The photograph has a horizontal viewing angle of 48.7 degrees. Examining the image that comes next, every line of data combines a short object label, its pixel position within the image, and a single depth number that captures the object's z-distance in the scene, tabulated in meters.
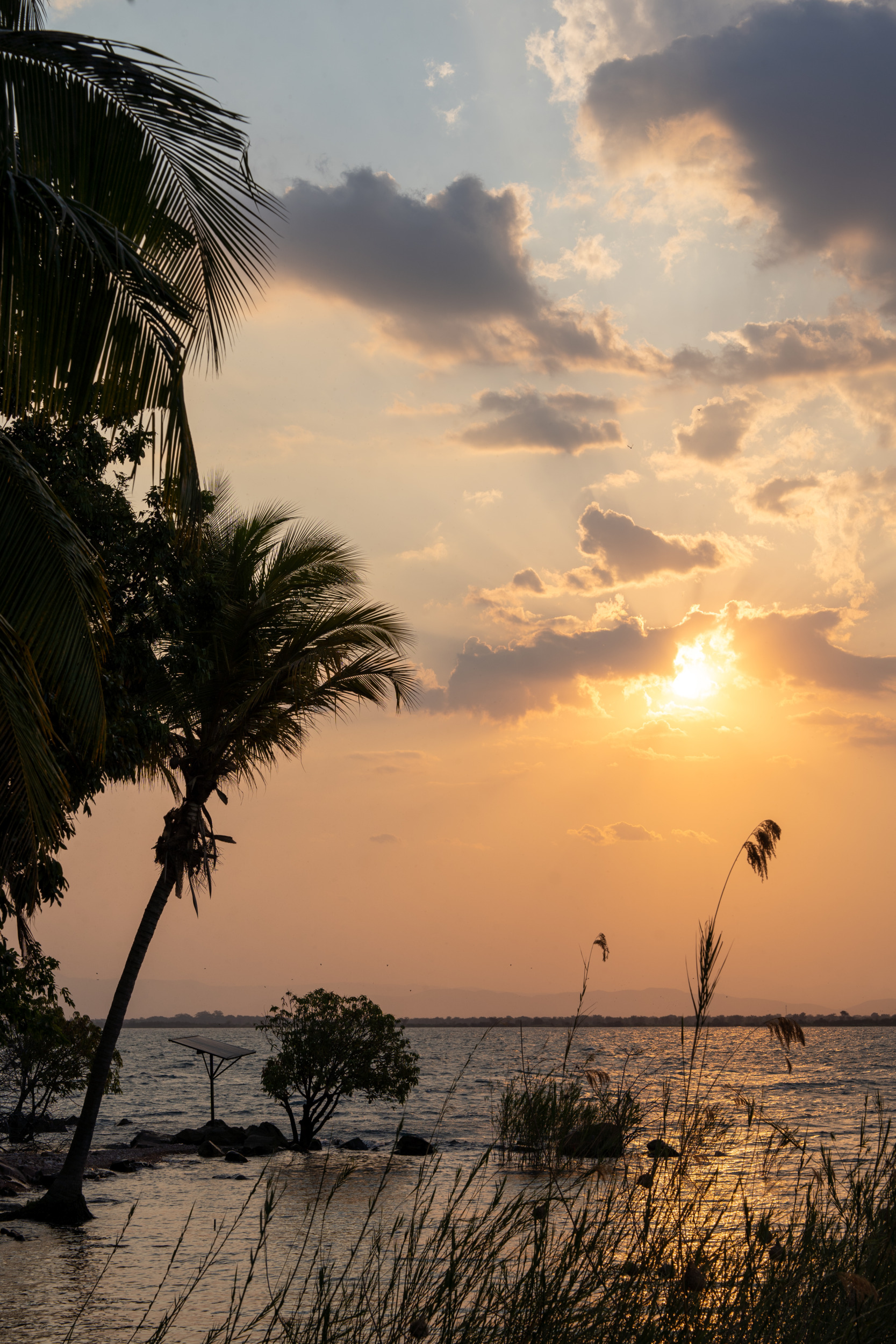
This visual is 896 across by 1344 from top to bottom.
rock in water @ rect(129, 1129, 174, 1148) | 28.67
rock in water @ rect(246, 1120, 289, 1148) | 27.06
